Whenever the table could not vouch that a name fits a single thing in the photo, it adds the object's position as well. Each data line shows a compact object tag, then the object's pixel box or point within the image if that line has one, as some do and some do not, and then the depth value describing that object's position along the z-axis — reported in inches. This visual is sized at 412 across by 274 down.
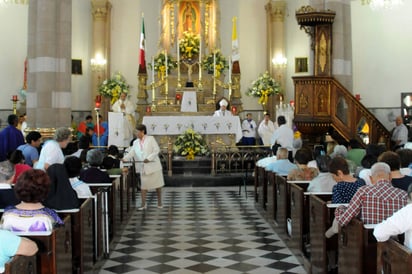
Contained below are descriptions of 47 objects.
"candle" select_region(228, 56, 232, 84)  814.6
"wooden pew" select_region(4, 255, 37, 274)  158.4
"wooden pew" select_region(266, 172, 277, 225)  422.0
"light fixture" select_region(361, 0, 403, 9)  855.1
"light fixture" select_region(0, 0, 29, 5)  894.4
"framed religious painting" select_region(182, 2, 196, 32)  949.2
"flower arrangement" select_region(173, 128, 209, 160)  688.4
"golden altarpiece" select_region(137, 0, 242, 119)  848.3
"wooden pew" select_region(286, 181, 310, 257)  318.0
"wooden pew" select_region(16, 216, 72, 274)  197.6
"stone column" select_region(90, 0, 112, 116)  973.2
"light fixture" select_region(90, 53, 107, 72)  973.8
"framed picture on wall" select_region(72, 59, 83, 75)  957.2
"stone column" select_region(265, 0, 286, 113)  998.4
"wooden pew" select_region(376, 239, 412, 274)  165.0
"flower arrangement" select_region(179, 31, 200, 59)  885.8
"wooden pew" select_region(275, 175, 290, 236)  375.6
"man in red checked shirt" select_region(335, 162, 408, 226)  221.9
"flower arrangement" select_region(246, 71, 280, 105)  940.0
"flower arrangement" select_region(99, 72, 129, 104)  917.2
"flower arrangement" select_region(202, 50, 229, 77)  870.4
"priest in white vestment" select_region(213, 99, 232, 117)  765.7
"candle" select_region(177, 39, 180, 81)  844.1
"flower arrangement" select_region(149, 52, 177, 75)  871.0
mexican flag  794.8
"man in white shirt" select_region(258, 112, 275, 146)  808.3
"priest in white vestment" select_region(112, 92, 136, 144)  790.5
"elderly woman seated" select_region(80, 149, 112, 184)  369.1
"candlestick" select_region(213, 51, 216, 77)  832.3
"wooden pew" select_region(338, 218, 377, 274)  213.6
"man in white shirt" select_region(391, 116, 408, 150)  603.2
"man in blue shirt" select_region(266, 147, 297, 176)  424.5
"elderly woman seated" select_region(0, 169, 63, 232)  201.6
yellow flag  824.3
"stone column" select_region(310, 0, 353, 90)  567.8
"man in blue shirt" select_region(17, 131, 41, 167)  412.5
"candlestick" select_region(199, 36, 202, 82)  867.4
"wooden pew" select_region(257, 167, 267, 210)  481.1
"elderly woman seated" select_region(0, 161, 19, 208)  271.9
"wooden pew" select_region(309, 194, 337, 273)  262.5
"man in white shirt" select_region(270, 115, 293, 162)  561.6
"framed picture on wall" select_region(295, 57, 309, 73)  984.9
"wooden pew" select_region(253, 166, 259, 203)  528.4
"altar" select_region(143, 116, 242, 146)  723.4
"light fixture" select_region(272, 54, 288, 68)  1000.2
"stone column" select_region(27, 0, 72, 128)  604.7
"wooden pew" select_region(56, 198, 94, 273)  258.2
